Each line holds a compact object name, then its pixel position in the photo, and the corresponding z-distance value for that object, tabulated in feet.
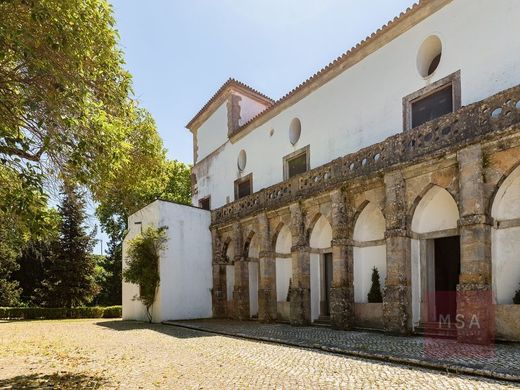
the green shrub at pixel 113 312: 96.58
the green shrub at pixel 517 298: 32.17
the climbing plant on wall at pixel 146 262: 67.21
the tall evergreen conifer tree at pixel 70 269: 101.91
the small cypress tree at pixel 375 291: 44.40
